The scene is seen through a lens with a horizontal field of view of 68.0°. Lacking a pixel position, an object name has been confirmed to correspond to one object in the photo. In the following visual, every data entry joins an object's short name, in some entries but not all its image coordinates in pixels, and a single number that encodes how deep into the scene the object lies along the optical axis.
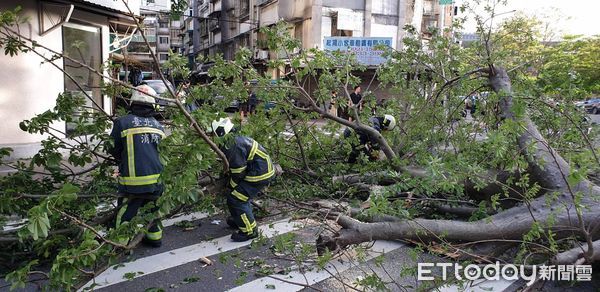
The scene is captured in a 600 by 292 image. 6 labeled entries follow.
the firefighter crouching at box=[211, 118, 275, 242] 4.18
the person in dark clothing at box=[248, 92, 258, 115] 5.60
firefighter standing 3.84
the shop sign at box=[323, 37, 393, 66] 20.33
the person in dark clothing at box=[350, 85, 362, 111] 7.19
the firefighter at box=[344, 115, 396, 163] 6.22
